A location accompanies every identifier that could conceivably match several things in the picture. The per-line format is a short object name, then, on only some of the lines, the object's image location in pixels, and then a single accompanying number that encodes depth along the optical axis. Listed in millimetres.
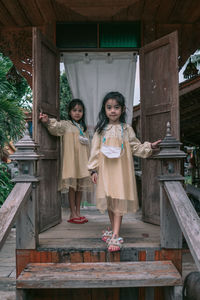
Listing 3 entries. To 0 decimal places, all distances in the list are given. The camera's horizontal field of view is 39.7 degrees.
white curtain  4445
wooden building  2496
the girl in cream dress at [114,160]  2631
